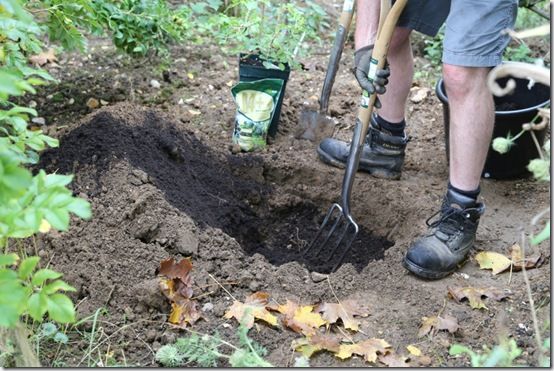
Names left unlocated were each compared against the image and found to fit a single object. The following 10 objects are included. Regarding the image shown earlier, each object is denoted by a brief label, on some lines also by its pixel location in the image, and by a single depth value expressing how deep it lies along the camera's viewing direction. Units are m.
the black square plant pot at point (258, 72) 4.31
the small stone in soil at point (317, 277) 3.09
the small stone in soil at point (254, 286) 2.96
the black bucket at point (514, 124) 3.79
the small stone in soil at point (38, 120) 4.31
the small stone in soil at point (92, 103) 4.46
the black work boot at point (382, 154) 3.98
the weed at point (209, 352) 2.46
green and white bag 4.20
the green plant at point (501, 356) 1.87
